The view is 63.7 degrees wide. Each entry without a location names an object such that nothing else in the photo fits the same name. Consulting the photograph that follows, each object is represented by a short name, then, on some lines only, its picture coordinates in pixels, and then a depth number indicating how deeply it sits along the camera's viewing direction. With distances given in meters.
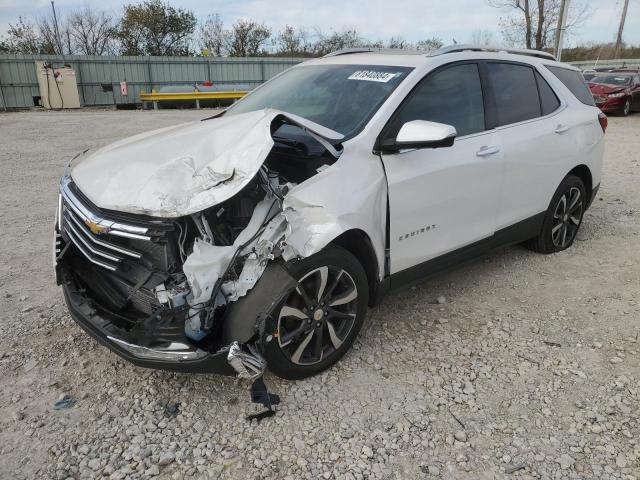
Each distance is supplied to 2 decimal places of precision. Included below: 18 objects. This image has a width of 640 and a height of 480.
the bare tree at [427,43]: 33.41
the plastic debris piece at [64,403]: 2.77
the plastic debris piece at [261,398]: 2.69
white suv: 2.53
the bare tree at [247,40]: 39.78
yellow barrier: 23.73
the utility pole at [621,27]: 39.34
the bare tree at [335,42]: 38.56
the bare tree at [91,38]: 41.78
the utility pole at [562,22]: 19.42
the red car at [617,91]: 17.55
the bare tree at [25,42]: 36.81
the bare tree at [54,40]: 38.78
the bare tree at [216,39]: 39.97
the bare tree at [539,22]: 30.98
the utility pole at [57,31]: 38.99
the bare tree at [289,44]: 39.41
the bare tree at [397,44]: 33.69
